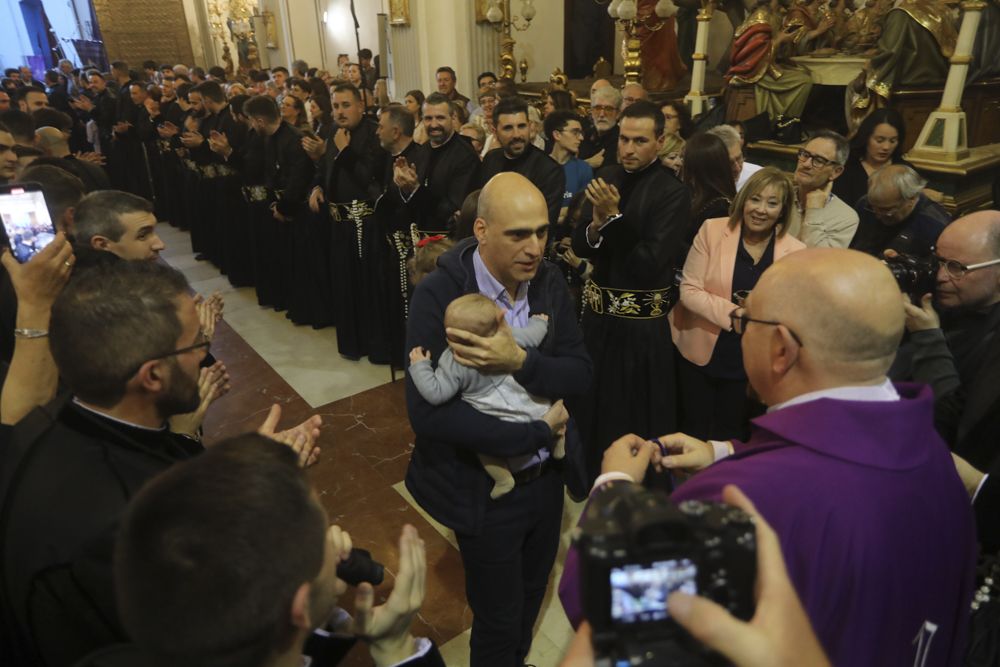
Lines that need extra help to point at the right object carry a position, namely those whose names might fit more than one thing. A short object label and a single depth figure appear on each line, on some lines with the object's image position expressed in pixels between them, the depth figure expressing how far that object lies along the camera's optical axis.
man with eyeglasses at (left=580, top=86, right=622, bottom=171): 5.59
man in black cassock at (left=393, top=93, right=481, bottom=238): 4.54
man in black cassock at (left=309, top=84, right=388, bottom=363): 5.07
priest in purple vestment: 1.17
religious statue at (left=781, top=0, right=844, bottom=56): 7.45
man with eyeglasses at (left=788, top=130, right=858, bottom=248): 3.74
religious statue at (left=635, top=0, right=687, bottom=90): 9.66
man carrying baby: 2.14
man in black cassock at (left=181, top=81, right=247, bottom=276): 6.70
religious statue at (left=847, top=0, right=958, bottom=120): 6.43
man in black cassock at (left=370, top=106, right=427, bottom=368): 4.75
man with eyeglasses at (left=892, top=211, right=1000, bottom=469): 2.15
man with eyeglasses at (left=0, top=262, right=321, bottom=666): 1.31
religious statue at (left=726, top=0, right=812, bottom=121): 7.39
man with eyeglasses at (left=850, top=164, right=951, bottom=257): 3.29
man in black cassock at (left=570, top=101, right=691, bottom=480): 3.23
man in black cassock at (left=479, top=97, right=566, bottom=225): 4.35
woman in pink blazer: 3.17
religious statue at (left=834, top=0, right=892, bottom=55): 7.00
